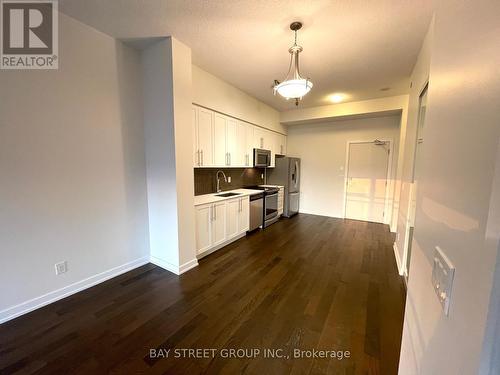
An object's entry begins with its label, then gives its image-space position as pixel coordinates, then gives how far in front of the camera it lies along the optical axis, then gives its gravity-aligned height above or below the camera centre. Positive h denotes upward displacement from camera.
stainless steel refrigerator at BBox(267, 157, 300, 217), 5.35 -0.28
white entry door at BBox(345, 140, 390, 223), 4.94 -0.28
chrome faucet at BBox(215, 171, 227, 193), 4.18 -0.33
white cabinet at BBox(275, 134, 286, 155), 5.65 +0.65
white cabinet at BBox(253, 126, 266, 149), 4.69 +0.69
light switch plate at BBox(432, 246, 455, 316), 0.54 -0.31
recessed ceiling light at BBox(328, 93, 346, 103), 4.24 +1.50
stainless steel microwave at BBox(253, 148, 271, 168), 4.71 +0.22
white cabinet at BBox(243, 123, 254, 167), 4.43 +0.49
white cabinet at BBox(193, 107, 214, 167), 3.21 +0.48
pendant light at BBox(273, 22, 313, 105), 2.15 +0.88
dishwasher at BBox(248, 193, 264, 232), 4.20 -0.93
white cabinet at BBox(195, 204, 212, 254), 3.00 -0.91
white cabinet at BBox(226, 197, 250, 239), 3.60 -0.90
